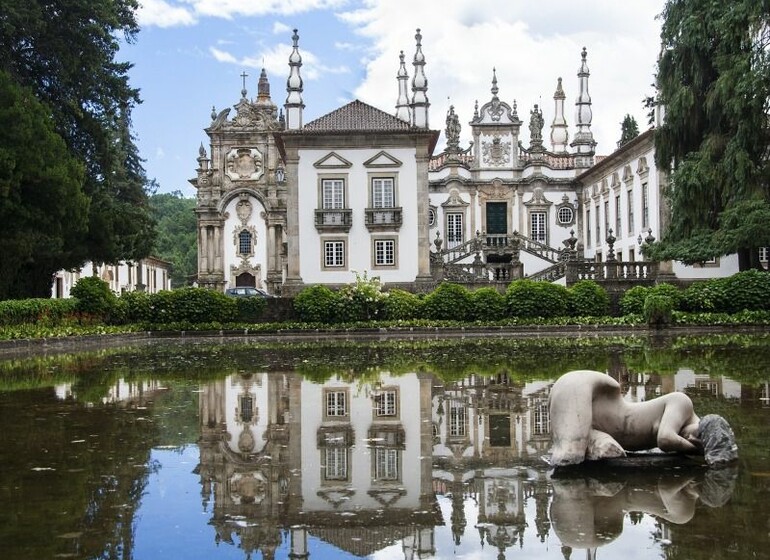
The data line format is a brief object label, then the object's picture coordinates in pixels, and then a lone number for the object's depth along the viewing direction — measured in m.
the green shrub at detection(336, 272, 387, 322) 25.33
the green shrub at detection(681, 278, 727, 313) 23.83
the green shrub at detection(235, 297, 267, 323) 26.02
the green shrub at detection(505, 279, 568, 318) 24.95
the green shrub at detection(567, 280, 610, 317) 25.22
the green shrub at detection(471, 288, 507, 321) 25.12
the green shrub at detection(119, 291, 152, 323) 25.55
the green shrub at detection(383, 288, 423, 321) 25.41
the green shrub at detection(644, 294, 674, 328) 23.09
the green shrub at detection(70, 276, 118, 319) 23.77
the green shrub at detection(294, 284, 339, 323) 25.39
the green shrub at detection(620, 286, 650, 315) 25.03
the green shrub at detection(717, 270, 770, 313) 23.56
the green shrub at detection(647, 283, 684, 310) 23.97
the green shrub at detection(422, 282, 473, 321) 25.17
